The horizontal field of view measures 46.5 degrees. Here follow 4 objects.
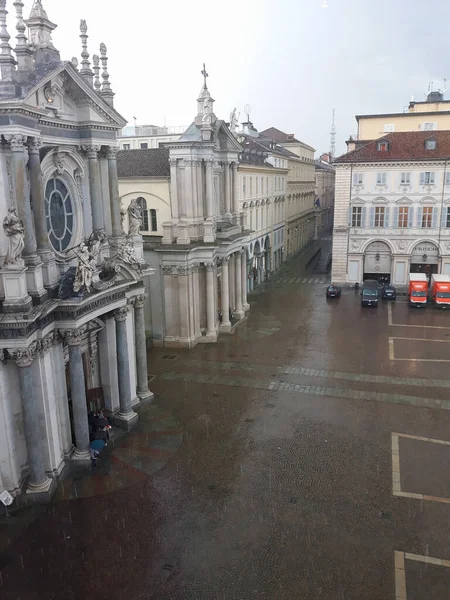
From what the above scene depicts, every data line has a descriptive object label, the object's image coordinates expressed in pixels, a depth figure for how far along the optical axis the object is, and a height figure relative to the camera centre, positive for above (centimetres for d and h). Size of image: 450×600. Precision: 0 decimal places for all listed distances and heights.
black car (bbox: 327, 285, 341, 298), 5469 -1038
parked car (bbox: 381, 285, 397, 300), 5366 -1042
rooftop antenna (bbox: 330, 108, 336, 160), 19268 +1762
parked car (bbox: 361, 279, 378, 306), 5094 -1013
